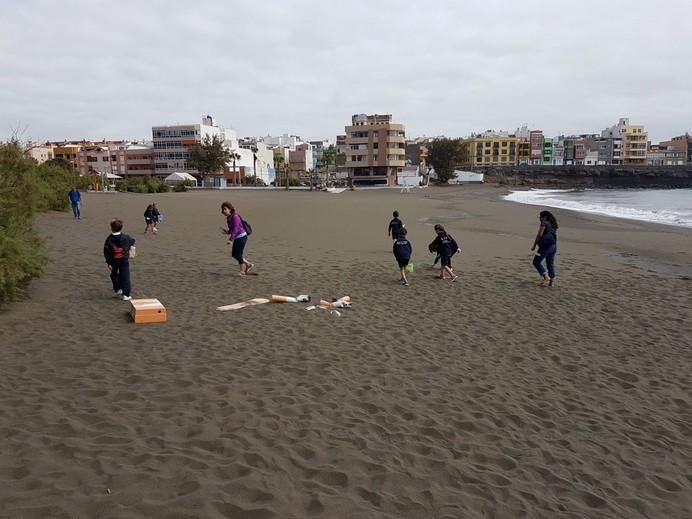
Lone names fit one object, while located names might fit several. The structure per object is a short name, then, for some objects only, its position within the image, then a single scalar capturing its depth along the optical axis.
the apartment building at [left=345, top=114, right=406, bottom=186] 95.19
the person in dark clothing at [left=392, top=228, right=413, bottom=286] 10.98
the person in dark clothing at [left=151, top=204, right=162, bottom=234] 19.97
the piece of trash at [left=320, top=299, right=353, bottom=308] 8.75
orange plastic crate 7.42
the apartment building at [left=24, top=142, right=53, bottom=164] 101.54
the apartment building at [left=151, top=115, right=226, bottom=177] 99.69
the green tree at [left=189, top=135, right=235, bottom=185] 85.31
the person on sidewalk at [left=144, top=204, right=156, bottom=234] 19.69
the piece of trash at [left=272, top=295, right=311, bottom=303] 8.90
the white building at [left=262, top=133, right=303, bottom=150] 180.52
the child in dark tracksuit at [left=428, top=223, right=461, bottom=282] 11.34
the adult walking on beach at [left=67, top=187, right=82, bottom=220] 23.62
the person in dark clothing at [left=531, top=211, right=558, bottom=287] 10.96
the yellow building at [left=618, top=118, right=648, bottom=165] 160.88
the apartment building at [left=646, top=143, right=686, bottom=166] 176.12
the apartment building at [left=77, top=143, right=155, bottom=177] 102.50
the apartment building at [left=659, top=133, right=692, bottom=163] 180.49
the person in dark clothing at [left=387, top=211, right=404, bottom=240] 13.83
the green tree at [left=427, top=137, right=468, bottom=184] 102.06
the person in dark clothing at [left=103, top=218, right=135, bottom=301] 8.62
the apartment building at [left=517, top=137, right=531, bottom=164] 159.62
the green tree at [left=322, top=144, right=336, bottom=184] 132.34
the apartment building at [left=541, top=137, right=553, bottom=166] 161.88
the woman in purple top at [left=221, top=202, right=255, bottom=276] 11.02
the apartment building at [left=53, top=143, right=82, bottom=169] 114.81
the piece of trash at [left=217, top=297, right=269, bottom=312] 8.44
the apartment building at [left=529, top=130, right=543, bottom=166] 159.62
